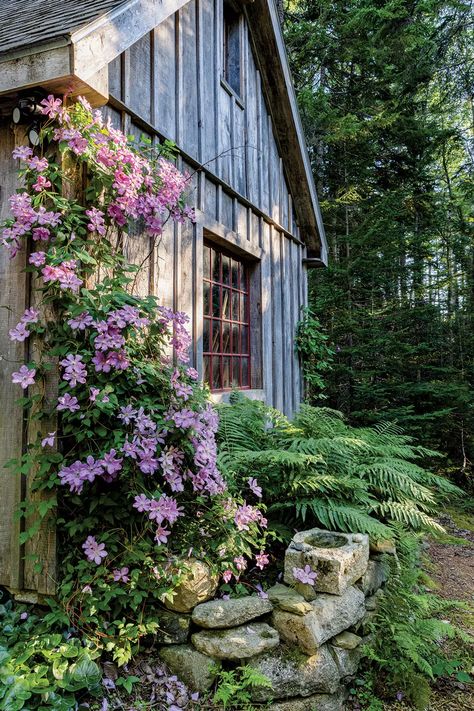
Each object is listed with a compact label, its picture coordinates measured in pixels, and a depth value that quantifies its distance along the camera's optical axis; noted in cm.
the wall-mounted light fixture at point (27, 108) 239
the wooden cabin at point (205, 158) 246
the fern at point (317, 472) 302
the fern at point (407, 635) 252
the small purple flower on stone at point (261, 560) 265
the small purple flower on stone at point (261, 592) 245
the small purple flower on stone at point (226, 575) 246
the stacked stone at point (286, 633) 226
